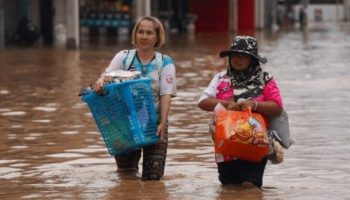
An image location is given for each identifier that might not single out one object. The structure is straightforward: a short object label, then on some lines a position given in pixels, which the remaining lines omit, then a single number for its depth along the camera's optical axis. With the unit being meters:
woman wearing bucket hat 7.85
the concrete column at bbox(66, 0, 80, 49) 35.17
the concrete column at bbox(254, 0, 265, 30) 60.22
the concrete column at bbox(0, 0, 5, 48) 36.88
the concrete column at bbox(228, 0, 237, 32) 56.69
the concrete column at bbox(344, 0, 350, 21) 88.12
